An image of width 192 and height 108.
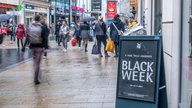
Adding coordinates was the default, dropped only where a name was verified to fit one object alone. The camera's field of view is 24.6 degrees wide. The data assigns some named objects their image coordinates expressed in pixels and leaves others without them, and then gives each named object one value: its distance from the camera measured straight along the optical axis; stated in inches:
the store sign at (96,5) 4005.9
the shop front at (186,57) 201.0
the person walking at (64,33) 937.5
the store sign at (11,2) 2053.4
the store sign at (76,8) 3422.7
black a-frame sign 234.5
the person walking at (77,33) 1079.3
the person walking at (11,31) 1642.5
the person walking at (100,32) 733.3
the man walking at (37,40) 434.6
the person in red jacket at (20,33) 1027.3
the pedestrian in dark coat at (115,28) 696.4
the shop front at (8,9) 2016.5
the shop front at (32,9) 2306.8
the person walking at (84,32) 884.0
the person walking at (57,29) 1235.7
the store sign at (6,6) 2030.0
